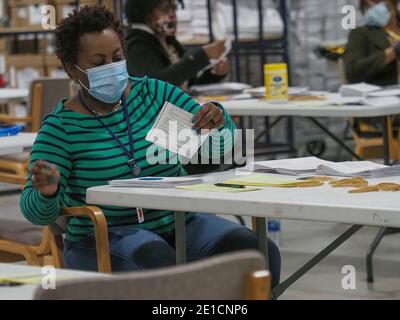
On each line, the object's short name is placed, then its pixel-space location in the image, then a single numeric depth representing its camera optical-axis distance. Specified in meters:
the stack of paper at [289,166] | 3.61
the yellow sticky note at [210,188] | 3.28
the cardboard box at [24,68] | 11.58
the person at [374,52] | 7.05
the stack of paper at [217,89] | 6.93
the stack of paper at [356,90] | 6.35
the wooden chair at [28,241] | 4.07
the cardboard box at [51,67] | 11.50
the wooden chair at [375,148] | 6.87
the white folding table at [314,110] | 5.65
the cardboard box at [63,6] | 11.46
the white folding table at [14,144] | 4.48
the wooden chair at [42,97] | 7.05
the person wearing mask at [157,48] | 6.22
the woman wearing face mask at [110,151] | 3.60
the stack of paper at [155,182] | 3.43
